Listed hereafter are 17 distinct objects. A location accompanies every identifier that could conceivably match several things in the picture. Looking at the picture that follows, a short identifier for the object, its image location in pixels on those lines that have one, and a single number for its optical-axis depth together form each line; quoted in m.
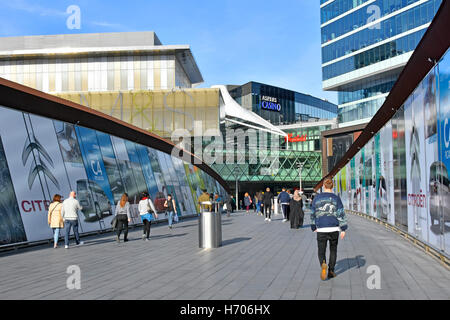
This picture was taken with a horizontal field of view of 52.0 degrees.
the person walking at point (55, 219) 12.34
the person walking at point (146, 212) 14.30
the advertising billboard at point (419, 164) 8.46
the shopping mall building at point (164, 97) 67.25
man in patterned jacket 7.56
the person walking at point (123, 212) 13.75
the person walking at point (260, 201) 29.50
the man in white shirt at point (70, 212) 12.49
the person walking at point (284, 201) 21.83
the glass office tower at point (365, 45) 55.56
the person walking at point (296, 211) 18.30
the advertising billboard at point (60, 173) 11.99
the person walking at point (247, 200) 39.44
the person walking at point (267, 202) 23.44
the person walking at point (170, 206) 18.33
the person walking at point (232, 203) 38.01
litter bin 12.11
